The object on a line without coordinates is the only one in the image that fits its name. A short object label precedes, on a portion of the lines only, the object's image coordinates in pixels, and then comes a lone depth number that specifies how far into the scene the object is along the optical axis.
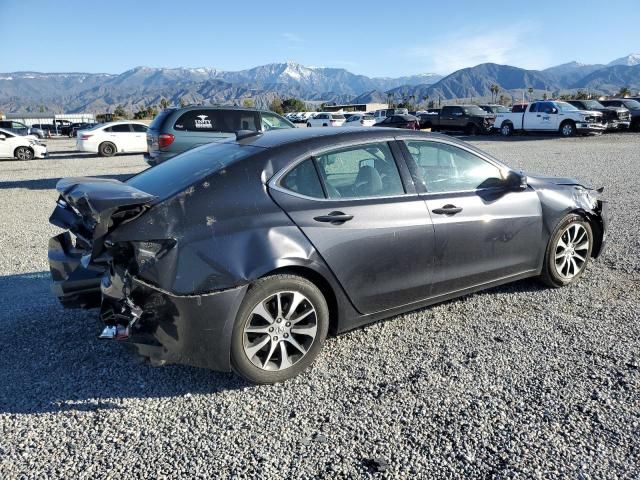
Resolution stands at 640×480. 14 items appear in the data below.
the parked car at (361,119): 37.03
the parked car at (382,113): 39.16
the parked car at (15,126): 33.18
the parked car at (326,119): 39.03
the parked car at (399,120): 29.64
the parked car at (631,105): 28.81
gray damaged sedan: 3.11
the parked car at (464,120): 31.03
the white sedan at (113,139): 21.78
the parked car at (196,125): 11.33
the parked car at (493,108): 35.17
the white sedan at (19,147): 21.19
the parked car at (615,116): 27.77
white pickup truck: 25.81
